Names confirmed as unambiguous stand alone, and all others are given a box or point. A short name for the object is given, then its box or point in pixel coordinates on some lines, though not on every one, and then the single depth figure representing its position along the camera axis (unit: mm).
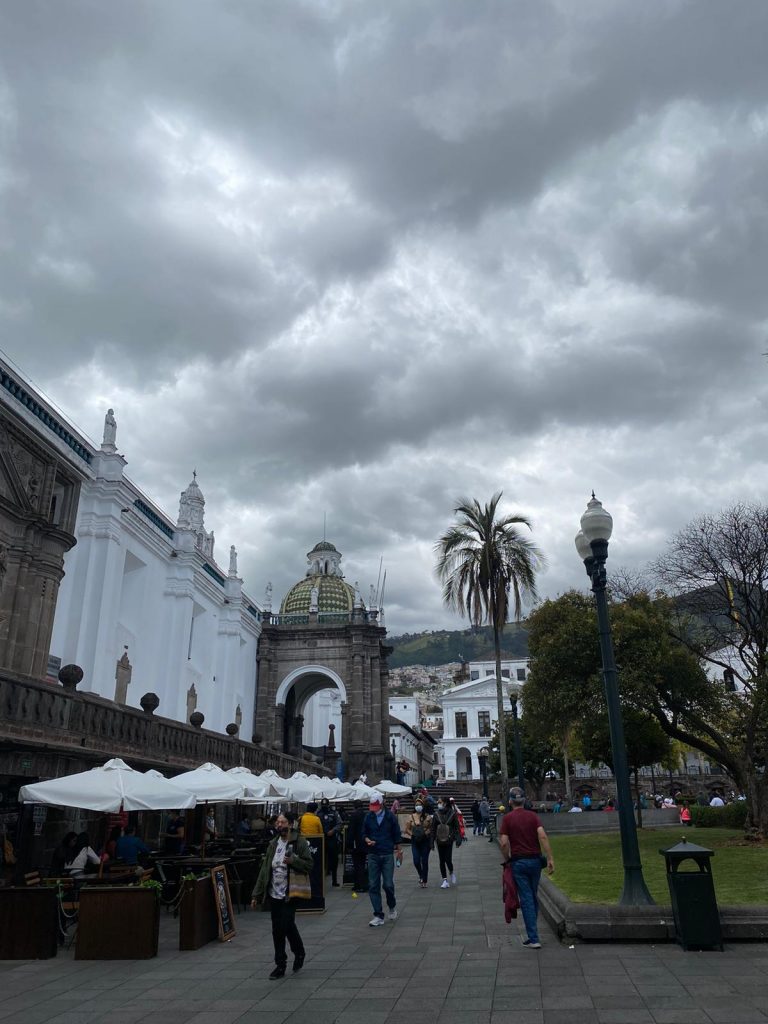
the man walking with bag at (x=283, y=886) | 7438
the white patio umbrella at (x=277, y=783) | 16094
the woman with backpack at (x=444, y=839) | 13695
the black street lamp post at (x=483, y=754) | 66812
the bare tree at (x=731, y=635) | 20172
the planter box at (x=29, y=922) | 8508
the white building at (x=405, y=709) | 101312
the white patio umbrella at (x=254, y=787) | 14062
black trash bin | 7570
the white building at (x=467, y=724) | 79750
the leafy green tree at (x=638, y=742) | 27469
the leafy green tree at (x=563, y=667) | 22531
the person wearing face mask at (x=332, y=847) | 15498
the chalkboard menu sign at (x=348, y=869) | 15006
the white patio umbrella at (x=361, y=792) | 22922
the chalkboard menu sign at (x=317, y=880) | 12027
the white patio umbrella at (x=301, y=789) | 17297
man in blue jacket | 10250
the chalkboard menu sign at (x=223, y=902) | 9586
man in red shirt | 8180
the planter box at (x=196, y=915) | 8941
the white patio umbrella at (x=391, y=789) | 25562
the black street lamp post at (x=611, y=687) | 8586
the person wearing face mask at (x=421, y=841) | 13973
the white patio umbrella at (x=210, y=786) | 12305
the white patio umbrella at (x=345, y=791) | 20942
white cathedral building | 24859
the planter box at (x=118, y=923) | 8492
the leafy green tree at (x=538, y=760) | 52831
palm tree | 26094
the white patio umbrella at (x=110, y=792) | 9266
